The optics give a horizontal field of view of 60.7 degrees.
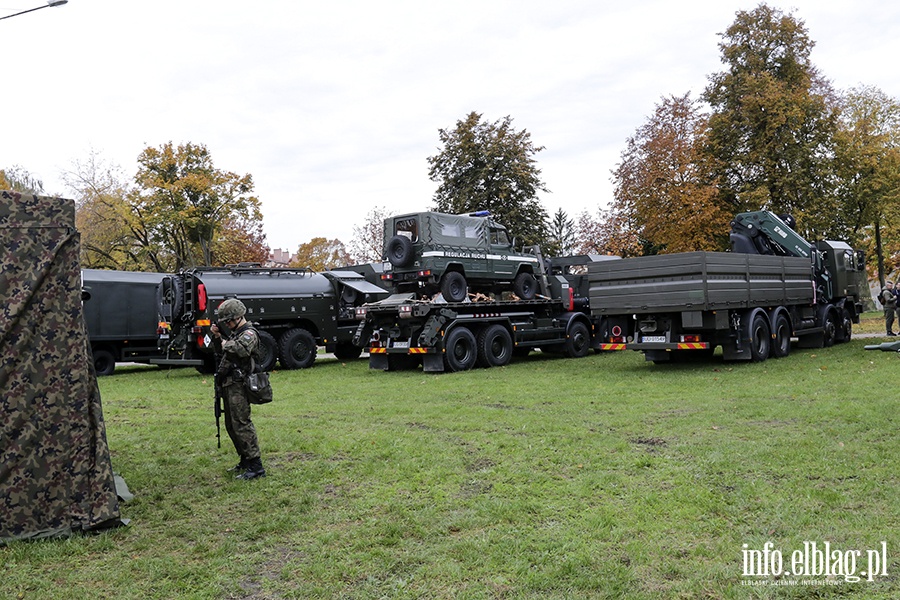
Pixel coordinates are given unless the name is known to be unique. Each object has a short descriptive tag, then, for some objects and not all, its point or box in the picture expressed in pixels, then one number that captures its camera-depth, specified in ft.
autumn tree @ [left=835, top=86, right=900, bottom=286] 92.68
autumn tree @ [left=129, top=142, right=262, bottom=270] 108.47
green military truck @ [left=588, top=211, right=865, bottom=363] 43.62
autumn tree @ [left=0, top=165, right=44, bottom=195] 125.90
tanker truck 52.75
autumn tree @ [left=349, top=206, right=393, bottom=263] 150.66
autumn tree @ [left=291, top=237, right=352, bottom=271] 199.52
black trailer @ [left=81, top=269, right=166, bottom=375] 60.03
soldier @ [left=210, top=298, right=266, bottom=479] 21.06
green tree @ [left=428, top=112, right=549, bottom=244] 121.80
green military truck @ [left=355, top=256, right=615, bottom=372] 51.31
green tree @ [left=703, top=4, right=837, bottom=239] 91.61
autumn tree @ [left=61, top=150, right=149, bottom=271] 114.93
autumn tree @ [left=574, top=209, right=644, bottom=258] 120.16
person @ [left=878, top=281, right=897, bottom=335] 68.77
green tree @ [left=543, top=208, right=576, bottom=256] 220.70
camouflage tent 16.05
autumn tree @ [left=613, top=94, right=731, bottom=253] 91.86
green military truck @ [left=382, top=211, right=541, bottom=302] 54.70
